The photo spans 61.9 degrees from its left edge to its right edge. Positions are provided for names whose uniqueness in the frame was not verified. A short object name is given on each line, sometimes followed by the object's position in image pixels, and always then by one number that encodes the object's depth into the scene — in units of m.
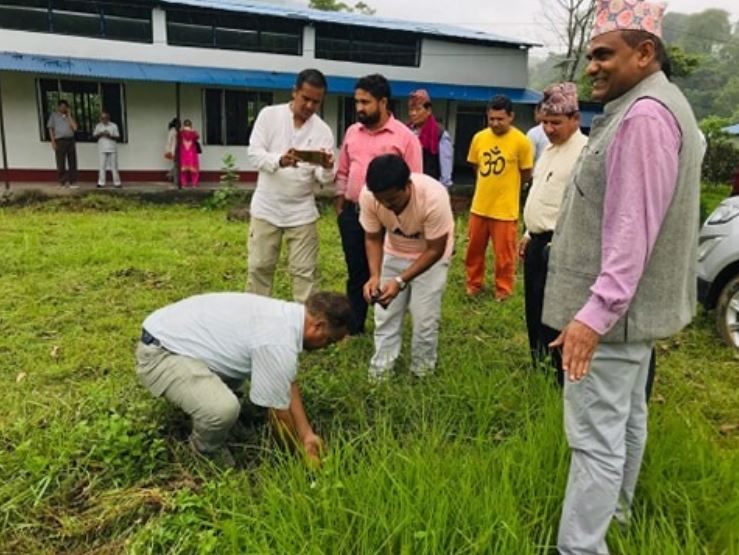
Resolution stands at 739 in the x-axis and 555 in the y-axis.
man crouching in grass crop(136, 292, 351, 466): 2.57
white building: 12.80
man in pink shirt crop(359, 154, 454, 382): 3.26
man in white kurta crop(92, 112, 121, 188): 12.56
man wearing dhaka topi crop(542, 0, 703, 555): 1.62
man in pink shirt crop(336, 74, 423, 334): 3.86
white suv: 4.31
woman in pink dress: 13.17
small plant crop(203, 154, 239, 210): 11.68
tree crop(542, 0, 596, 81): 25.47
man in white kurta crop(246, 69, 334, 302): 4.02
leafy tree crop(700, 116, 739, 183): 22.54
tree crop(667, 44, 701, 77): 22.47
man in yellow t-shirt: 5.25
